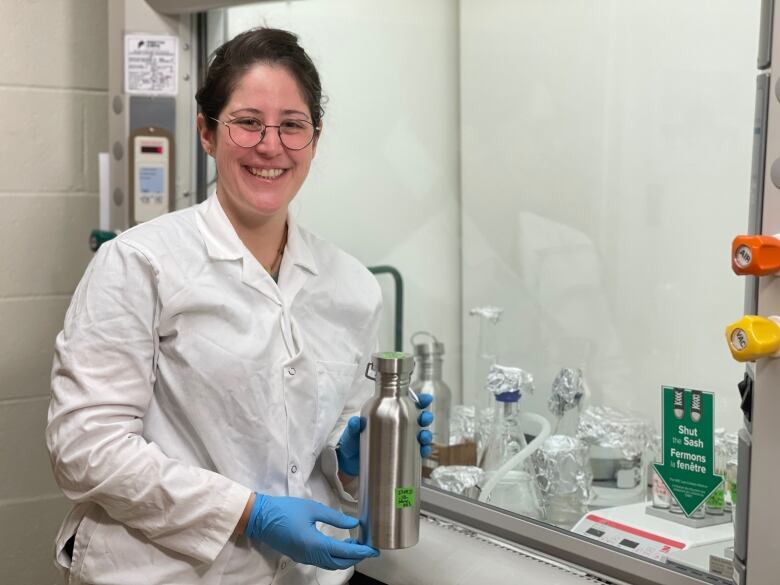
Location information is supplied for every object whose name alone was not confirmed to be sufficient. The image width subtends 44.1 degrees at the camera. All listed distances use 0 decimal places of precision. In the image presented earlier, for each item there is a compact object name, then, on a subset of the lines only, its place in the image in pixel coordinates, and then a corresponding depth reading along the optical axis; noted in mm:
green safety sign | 1334
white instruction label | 1978
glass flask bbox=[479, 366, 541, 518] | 1677
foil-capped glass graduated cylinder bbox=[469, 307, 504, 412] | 2096
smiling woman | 1241
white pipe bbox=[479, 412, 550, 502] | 1688
